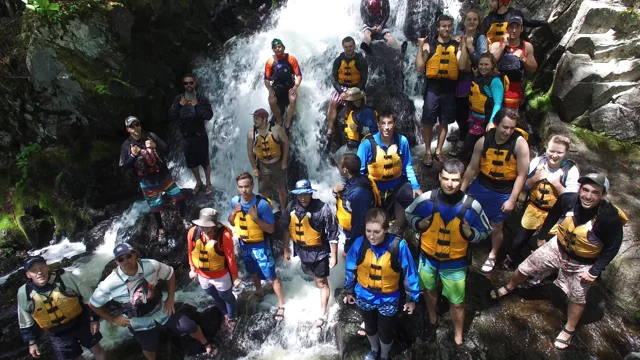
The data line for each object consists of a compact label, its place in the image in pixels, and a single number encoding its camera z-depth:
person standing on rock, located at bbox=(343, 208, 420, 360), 3.65
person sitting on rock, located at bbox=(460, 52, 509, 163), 5.43
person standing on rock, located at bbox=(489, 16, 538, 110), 5.70
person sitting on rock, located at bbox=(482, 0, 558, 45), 6.67
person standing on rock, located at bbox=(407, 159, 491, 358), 3.68
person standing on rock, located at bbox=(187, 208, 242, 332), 4.69
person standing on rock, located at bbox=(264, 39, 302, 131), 7.47
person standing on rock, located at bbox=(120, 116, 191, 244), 6.04
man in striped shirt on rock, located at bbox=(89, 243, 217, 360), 4.21
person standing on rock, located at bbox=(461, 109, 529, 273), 4.30
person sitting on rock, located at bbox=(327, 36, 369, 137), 7.01
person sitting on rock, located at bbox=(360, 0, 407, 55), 9.59
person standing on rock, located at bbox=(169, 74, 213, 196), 6.91
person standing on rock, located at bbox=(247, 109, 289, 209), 6.26
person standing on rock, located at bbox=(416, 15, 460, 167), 5.80
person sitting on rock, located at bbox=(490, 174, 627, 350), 3.57
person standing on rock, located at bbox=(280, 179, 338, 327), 4.79
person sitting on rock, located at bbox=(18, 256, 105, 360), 4.24
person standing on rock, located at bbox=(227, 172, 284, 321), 4.92
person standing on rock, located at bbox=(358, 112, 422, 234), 4.70
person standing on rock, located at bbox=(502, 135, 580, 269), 4.26
